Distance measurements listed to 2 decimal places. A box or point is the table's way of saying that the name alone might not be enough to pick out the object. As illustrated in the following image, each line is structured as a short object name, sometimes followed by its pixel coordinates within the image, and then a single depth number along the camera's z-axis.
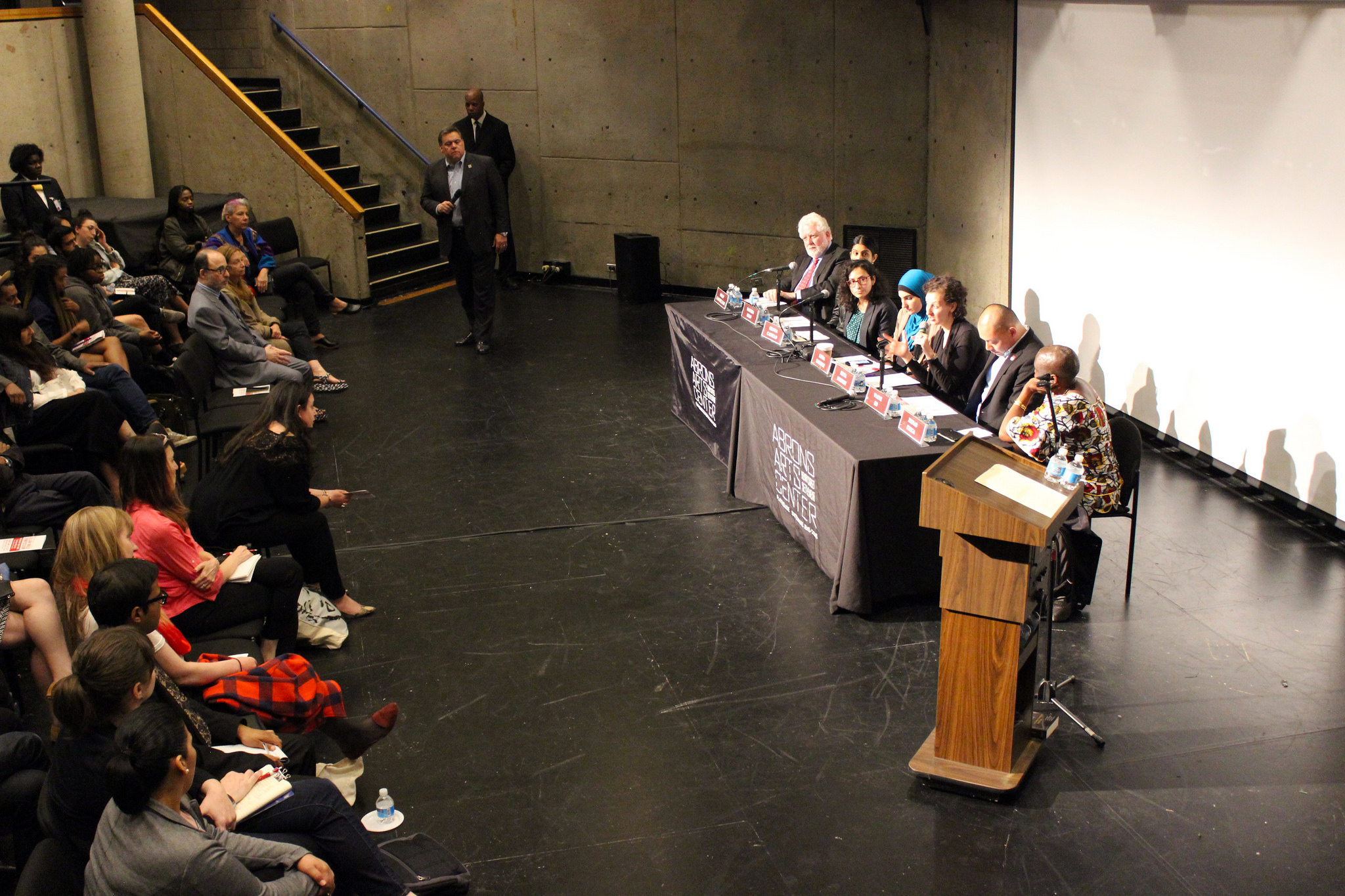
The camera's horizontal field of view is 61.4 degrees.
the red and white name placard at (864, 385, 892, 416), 4.89
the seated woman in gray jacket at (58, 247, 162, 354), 6.43
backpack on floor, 3.10
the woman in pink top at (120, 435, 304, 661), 3.82
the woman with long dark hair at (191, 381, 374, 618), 4.37
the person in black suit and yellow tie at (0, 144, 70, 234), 7.86
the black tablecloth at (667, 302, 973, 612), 4.46
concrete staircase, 10.82
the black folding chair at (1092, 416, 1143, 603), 4.52
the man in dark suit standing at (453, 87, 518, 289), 10.33
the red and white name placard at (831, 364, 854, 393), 5.16
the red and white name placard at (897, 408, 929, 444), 4.54
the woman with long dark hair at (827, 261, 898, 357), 6.20
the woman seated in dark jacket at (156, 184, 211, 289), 8.51
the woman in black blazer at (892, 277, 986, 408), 5.40
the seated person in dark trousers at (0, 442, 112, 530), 4.54
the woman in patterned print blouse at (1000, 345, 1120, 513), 4.34
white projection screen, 5.13
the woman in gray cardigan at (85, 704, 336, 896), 2.36
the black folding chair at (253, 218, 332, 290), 9.83
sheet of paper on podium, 3.31
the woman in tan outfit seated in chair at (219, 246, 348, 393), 6.92
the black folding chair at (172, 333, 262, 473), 5.74
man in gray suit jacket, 6.42
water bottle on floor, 3.41
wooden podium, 3.26
